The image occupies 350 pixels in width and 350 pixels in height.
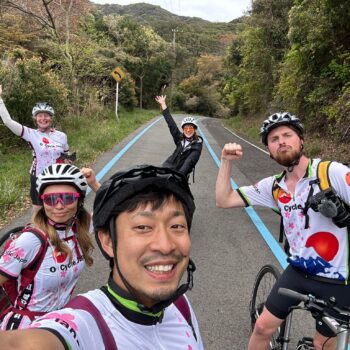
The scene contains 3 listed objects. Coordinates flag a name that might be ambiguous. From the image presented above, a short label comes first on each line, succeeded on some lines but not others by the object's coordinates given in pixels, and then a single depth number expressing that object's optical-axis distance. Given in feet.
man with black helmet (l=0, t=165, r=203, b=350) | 4.64
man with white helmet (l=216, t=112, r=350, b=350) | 8.63
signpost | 68.80
